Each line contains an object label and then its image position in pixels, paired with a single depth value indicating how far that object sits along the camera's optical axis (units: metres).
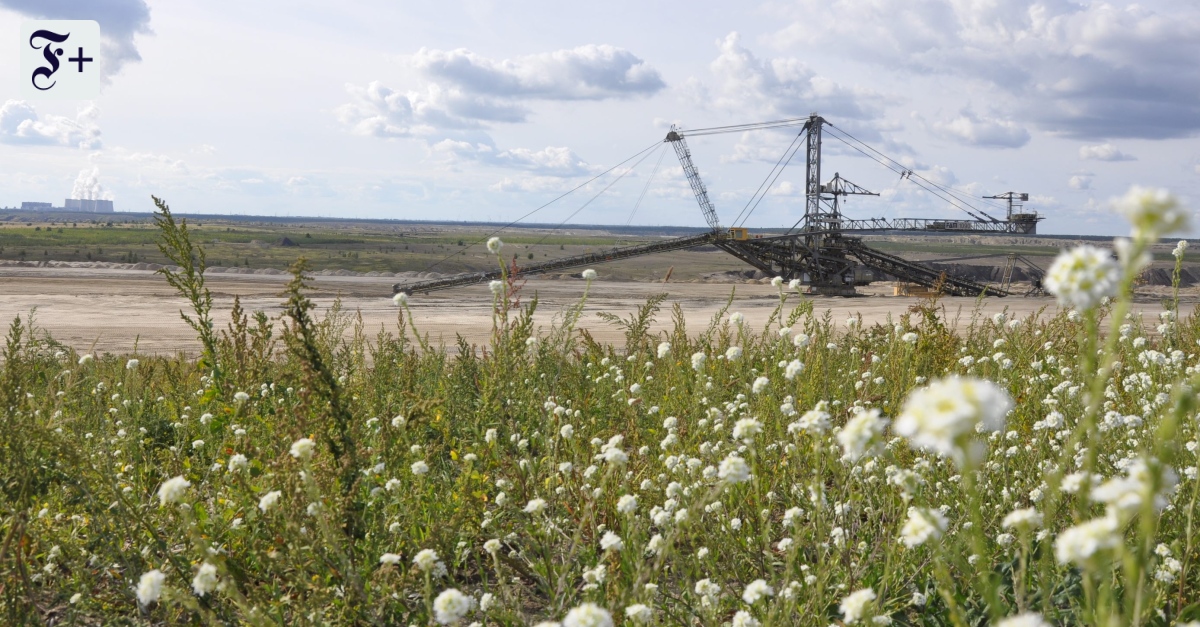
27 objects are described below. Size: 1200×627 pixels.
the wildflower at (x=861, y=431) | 1.62
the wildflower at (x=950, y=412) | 1.13
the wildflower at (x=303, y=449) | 2.56
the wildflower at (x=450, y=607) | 1.90
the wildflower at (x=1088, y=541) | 1.25
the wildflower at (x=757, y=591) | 2.16
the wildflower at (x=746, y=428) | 2.50
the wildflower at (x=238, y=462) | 3.21
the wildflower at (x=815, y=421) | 2.23
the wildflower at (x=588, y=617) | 1.62
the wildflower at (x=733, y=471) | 2.20
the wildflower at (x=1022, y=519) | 1.72
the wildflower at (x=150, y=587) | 2.08
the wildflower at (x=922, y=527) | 1.65
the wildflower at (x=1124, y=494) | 1.25
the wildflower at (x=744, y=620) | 2.29
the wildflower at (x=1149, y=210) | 1.10
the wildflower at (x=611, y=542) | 2.37
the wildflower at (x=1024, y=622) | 1.22
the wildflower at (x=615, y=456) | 2.63
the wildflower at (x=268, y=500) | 2.64
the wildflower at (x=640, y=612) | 2.07
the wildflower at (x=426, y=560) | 2.19
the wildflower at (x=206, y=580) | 2.21
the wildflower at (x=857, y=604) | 1.78
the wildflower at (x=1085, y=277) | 1.25
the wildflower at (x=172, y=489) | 2.47
